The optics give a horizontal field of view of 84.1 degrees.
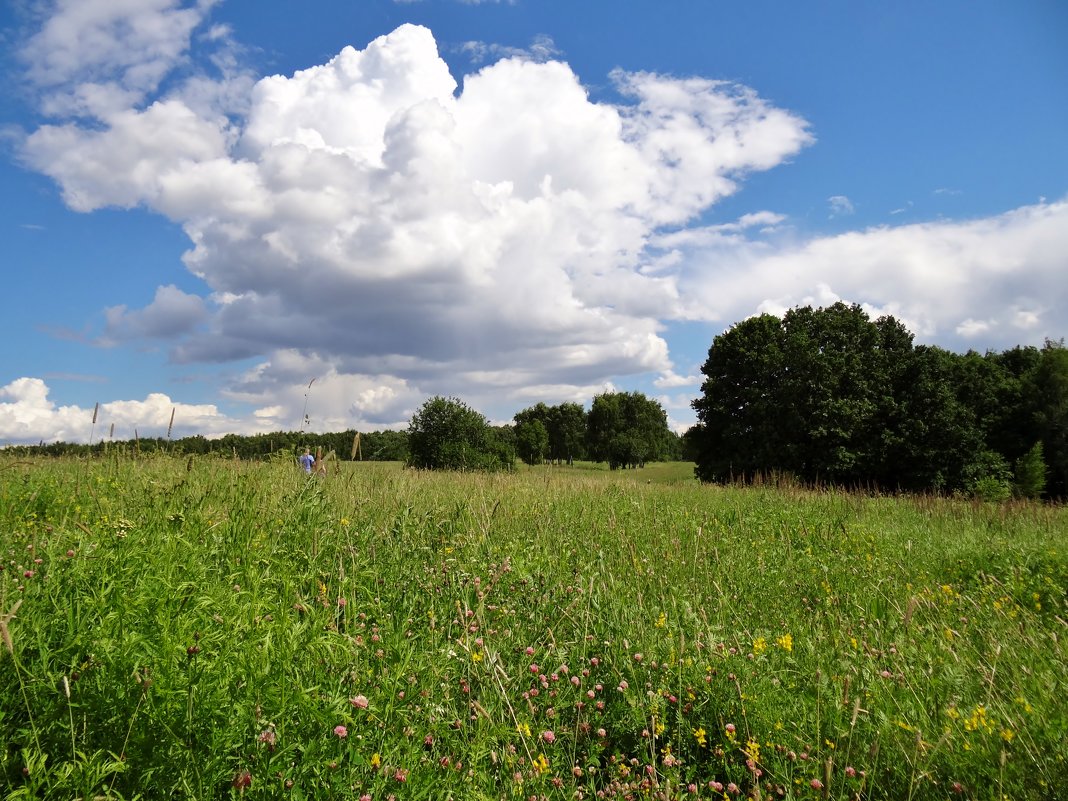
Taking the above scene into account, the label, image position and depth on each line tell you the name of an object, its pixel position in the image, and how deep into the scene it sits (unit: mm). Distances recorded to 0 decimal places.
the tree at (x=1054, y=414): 32906
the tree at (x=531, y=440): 82500
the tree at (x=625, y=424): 80188
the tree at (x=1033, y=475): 28750
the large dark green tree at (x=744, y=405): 32344
